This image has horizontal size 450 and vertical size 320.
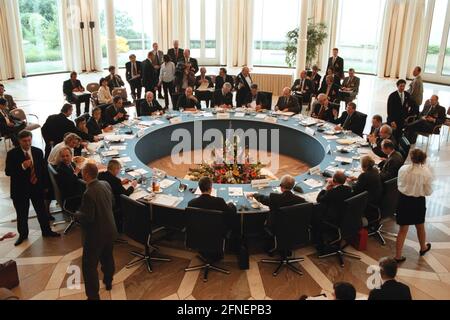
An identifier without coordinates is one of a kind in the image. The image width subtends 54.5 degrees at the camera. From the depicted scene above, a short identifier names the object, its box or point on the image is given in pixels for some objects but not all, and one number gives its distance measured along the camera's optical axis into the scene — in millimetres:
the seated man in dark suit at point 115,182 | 5266
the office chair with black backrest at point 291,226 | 4789
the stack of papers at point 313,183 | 5848
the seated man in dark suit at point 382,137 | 6988
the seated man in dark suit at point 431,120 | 9250
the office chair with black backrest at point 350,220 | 5035
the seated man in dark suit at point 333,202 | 5141
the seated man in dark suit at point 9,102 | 9349
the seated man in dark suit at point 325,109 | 9281
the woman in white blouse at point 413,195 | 5086
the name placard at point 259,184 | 5852
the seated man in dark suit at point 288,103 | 9825
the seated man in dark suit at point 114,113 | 8891
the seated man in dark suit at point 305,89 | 11641
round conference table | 5531
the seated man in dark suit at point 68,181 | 5574
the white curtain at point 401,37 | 16000
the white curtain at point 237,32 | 17545
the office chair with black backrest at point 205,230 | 4645
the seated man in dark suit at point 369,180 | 5512
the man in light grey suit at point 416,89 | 9641
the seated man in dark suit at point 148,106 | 9448
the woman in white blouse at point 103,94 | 10156
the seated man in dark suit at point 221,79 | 11383
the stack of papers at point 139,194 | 5503
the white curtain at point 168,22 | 17094
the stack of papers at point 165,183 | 5836
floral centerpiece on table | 6773
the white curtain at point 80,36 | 15953
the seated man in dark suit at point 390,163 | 6020
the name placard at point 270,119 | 9086
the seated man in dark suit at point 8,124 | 8500
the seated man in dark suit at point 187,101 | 10031
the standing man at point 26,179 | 5355
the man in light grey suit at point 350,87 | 11766
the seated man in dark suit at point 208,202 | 4863
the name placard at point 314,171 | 6234
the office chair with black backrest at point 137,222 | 4871
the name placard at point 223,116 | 9258
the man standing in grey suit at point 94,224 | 4176
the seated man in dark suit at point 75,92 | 10734
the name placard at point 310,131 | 8173
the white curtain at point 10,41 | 14297
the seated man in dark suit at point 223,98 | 10227
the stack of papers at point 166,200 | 5320
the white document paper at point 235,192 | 5629
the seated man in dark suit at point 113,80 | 11156
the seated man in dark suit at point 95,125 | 7875
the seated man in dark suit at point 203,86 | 11422
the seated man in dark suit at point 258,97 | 10344
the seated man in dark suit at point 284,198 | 4980
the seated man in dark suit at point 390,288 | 3346
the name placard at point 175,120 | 8817
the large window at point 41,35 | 15711
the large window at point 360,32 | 17609
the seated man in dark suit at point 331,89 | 11188
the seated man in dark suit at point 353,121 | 8430
